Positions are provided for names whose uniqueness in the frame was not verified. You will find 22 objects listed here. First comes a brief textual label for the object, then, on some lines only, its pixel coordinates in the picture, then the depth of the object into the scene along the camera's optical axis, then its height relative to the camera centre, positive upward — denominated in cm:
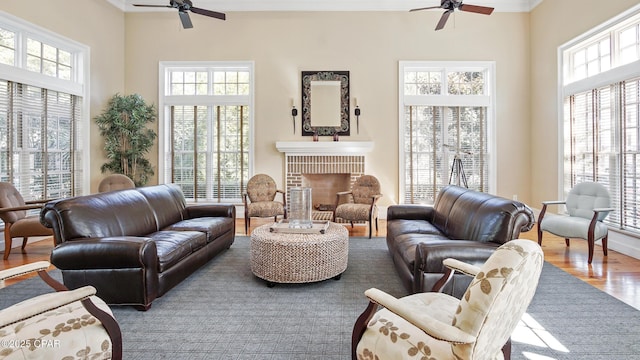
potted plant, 565 +79
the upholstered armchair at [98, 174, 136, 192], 511 -4
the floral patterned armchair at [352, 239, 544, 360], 106 -50
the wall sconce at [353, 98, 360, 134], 611 +110
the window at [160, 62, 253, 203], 623 +98
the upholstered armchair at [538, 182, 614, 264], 361 -48
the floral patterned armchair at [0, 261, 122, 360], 129 -66
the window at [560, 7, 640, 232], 399 +85
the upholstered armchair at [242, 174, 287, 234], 502 -34
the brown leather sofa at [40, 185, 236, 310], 241 -55
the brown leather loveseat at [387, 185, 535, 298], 230 -49
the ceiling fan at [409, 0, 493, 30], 436 +232
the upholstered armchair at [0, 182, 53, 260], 379 -49
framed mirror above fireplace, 609 +145
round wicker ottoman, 284 -70
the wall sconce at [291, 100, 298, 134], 605 +123
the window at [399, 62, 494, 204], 612 +90
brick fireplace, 594 +35
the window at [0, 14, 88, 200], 423 +100
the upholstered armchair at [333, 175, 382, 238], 476 -38
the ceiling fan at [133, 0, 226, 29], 434 +233
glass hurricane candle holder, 338 -28
